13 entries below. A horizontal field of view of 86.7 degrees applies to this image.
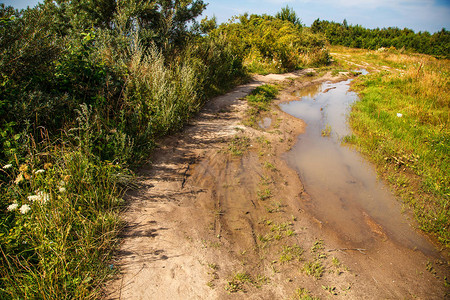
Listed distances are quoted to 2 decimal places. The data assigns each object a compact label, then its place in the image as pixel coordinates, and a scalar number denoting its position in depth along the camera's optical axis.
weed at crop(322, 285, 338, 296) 2.54
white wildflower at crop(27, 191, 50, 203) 2.40
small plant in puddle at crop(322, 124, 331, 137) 6.91
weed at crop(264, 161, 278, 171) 4.88
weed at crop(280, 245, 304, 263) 2.90
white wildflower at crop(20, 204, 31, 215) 2.27
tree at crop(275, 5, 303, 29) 26.66
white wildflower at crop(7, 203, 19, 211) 2.27
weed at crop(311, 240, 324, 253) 3.09
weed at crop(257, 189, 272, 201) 3.99
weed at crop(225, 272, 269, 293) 2.49
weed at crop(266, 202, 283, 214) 3.71
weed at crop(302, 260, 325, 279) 2.73
